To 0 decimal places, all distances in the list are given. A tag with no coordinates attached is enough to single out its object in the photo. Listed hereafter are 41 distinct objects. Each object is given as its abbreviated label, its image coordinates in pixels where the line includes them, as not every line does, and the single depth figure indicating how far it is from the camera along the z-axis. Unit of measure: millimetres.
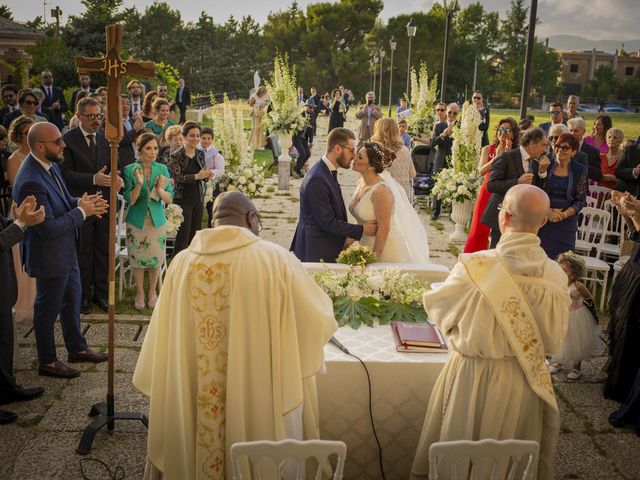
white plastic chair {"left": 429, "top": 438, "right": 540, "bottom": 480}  2842
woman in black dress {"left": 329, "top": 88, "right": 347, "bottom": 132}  22031
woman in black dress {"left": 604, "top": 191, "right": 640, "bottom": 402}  5754
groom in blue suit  6062
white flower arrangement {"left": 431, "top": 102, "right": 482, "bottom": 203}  11188
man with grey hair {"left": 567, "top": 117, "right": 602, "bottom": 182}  10055
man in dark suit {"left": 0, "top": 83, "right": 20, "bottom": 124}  13078
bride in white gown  6043
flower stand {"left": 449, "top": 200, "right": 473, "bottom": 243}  11312
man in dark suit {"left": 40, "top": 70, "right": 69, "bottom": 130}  17141
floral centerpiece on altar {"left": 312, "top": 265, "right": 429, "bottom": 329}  4902
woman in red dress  8516
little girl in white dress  6203
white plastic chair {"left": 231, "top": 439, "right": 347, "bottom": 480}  2807
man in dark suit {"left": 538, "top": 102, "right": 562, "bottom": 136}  12711
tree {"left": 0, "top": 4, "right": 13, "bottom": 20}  43031
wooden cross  4594
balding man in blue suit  5516
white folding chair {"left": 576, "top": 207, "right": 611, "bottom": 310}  8055
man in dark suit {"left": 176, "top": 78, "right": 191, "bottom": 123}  27484
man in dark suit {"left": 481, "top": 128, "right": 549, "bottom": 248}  7371
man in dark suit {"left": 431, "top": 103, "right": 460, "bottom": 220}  13663
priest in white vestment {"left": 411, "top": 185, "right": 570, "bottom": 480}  3631
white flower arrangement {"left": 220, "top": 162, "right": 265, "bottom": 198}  10398
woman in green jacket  7406
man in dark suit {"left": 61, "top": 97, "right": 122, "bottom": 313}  7074
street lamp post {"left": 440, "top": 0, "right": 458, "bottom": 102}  17944
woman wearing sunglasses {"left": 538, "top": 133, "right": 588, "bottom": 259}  7234
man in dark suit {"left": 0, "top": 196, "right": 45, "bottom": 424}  5082
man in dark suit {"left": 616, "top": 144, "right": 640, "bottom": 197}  9508
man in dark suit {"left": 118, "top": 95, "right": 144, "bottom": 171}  8727
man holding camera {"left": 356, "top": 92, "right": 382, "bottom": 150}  16984
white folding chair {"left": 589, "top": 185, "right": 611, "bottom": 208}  9414
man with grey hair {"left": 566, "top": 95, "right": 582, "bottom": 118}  13422
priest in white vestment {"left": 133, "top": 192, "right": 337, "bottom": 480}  3555
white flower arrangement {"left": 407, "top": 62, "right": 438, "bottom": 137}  18562
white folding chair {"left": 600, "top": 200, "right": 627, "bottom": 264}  8555
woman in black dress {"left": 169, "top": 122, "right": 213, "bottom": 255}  8914
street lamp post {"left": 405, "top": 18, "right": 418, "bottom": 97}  26578
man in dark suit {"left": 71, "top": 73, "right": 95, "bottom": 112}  17638
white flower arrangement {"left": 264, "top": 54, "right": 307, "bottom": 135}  15555
